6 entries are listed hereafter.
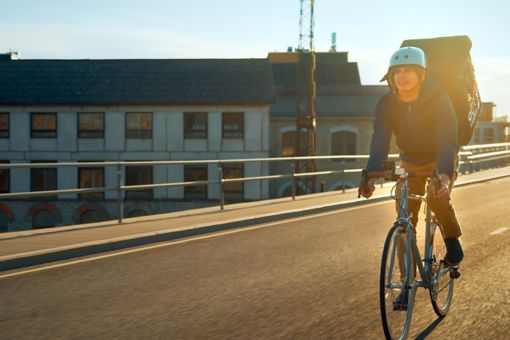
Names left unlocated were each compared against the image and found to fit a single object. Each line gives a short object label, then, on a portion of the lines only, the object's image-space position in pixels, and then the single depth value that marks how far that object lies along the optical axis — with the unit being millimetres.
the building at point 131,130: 47406
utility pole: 46844
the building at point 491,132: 81500
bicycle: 5234
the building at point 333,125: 52094
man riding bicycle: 5676
